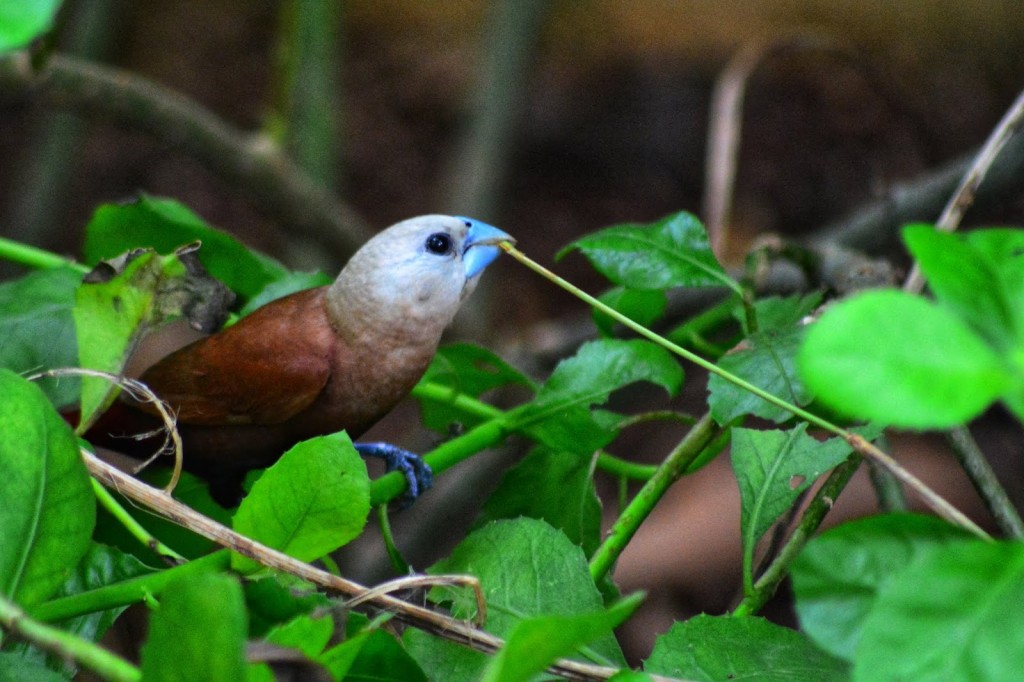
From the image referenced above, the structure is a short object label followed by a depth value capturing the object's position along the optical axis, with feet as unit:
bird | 7.01
